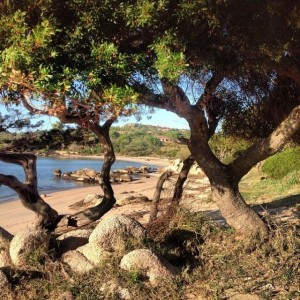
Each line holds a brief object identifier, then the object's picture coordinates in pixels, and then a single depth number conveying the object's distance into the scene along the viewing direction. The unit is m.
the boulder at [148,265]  4.31
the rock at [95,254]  4.62
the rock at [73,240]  5.06
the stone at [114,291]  4.02
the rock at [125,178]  34.90
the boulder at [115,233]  4.73
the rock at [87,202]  17.37
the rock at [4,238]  4.88
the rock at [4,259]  4.60
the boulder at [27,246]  4.53
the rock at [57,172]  41.13
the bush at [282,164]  17.31
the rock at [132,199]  16.86
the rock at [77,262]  4.57
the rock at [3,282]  4.02
